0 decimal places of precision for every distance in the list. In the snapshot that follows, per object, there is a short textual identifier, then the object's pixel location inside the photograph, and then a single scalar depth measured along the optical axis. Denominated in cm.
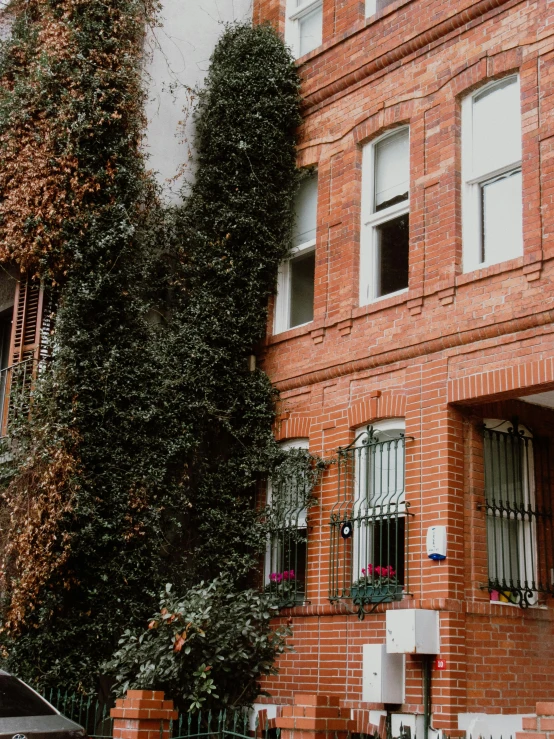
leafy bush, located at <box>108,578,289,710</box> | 977
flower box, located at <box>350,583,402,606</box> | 1067
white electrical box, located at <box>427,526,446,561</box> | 1013
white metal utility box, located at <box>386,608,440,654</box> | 980
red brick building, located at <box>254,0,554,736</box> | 1021
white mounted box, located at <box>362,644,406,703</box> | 1007
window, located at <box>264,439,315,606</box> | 1205
